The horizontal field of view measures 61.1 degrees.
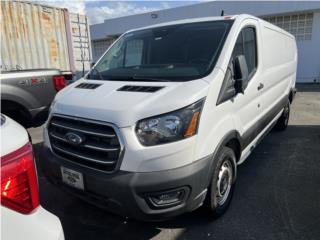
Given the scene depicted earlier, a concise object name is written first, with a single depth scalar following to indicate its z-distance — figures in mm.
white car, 1261
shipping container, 7211
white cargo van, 2160
